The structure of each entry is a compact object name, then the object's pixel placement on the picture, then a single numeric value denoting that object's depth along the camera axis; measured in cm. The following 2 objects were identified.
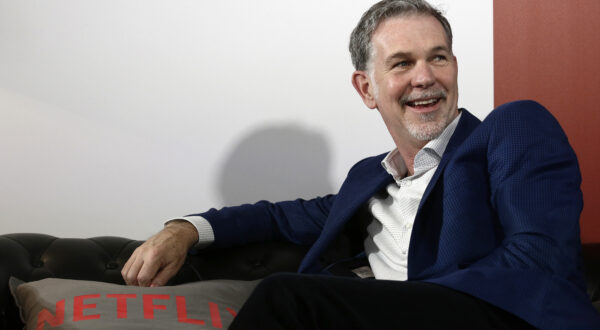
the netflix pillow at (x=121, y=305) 243
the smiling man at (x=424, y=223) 219
